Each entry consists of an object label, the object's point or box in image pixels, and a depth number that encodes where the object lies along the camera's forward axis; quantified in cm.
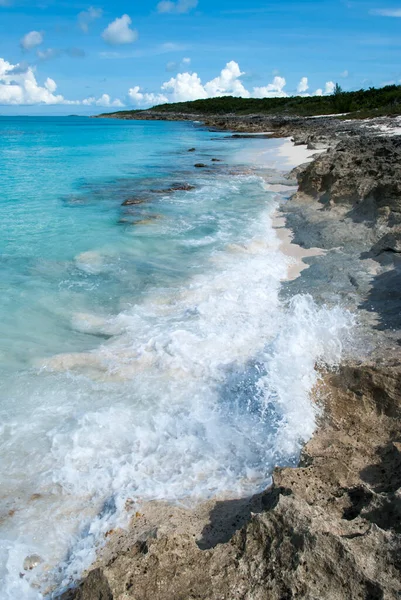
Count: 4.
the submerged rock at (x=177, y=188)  1784
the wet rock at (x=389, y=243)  804
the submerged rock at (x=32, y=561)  306
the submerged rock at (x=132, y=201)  1544
